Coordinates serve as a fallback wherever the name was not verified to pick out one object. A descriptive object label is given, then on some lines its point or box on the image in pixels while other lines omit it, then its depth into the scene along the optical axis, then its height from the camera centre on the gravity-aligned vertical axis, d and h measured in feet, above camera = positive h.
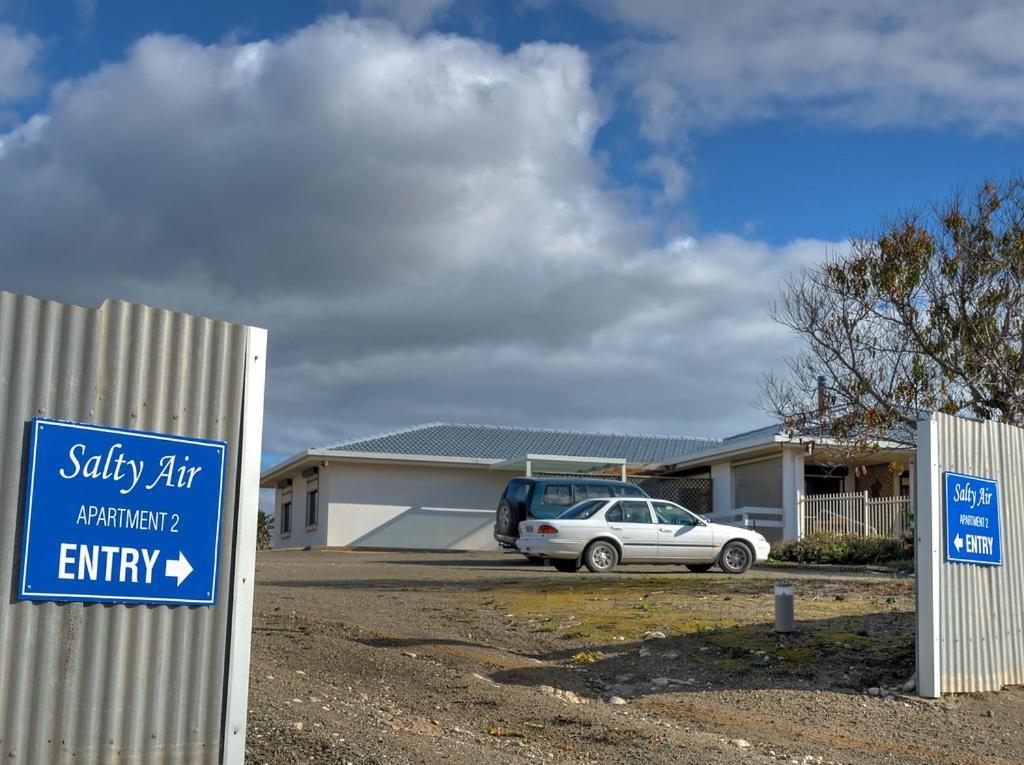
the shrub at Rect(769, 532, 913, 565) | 84.17 +0.93
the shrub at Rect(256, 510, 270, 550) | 166.71 +2.34
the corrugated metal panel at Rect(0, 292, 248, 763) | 16.11 -0.93
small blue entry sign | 32.89 +1.25
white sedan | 69.00 +1.06
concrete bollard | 39.06 -1.44
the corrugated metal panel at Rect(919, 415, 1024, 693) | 32.40 -0.52
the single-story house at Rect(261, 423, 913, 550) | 108.17 +7.04
